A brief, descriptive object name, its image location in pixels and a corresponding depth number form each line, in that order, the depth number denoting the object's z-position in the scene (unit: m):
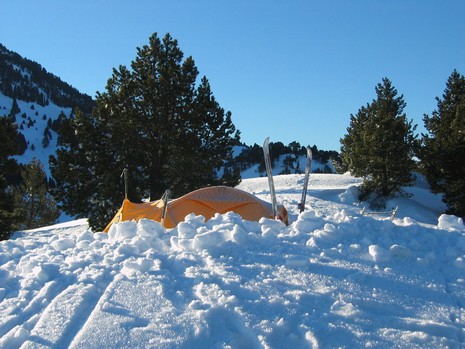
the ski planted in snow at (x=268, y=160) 9.84
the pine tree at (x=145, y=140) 19.05
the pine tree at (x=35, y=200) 33.06
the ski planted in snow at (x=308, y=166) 12.00
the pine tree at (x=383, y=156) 24.23
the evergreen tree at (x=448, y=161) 23.20
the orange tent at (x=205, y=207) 12.21
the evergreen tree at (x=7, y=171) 18.73
